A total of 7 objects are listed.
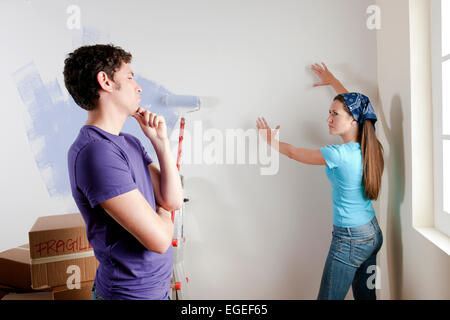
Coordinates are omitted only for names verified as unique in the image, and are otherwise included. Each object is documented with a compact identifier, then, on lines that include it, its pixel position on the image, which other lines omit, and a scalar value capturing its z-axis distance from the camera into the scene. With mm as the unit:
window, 1477
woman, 1692
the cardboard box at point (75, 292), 1603
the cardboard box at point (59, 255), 1554
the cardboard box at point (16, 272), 1771
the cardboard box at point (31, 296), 1719
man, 975
